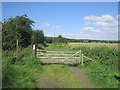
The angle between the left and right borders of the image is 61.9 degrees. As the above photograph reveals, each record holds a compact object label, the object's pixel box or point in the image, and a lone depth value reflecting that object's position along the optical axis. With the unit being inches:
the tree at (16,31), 423.1
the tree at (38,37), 952.3
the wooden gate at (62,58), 345.6
